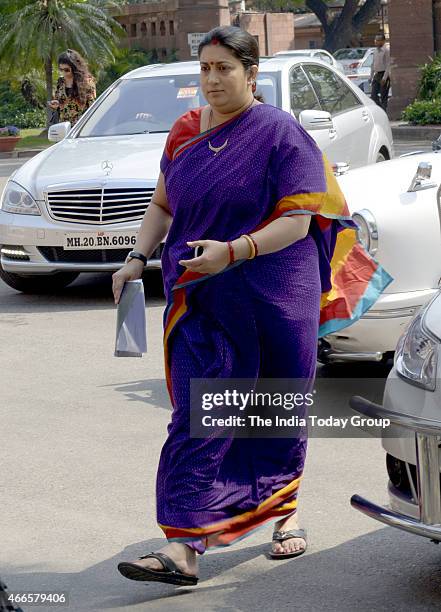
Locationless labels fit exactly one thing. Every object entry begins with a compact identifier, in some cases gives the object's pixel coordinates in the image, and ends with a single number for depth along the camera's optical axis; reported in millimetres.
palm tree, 32594
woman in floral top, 12500
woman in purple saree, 4215
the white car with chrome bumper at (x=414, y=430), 3771
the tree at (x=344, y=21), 49281
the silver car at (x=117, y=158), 9547
